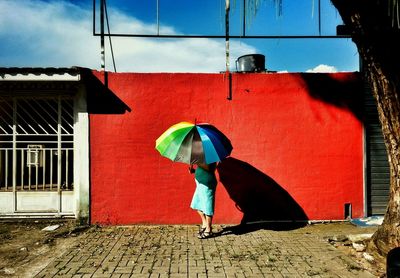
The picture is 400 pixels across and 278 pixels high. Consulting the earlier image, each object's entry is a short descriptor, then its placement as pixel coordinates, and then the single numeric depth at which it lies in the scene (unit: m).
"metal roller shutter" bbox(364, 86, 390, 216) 7.63
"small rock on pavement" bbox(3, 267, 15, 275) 5.11
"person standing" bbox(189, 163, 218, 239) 6.52
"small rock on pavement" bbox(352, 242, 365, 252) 5.85
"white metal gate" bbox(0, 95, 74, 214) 7.55
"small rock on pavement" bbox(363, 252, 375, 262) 5.47
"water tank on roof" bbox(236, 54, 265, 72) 7.87
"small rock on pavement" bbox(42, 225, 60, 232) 7.08
